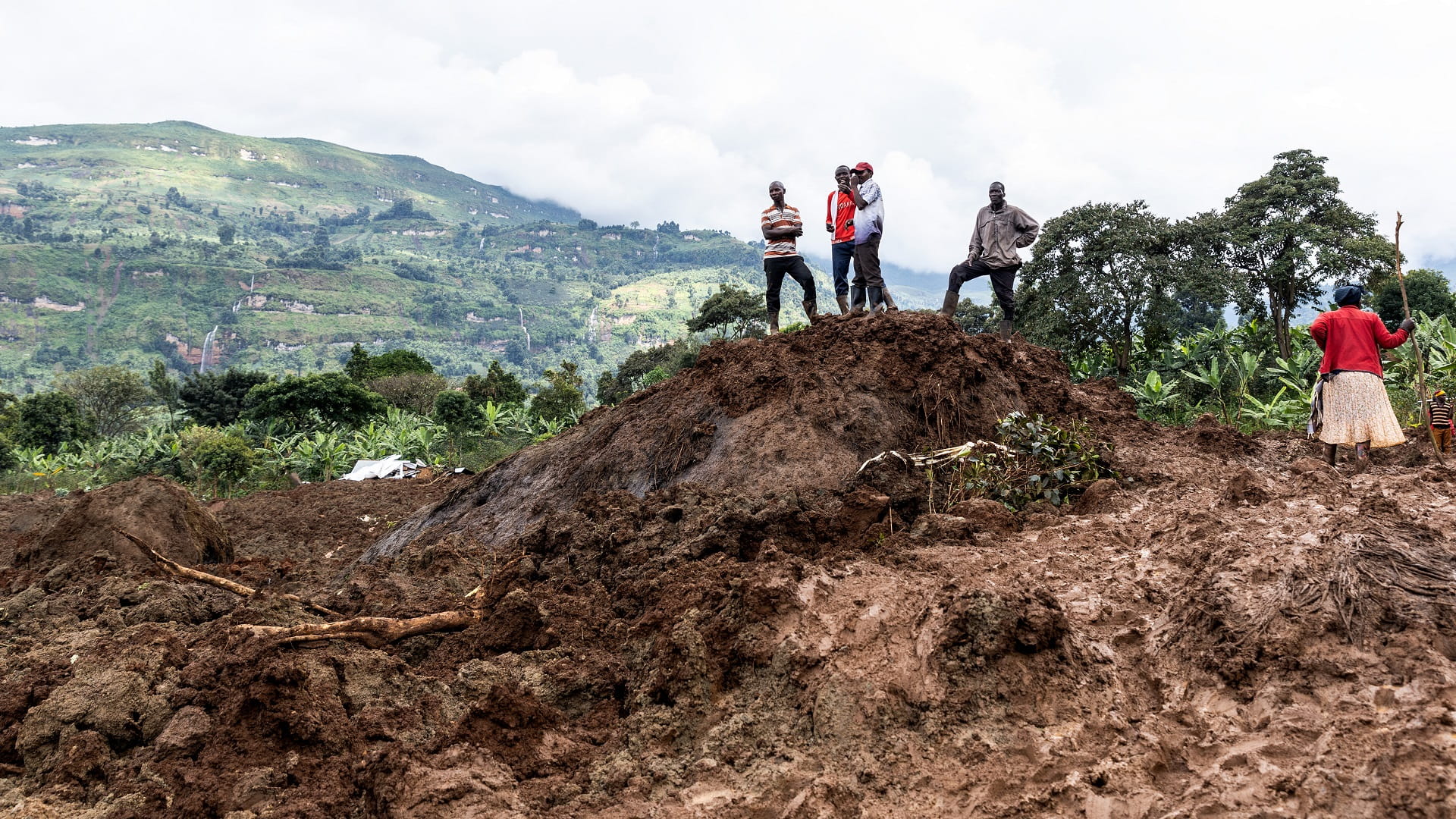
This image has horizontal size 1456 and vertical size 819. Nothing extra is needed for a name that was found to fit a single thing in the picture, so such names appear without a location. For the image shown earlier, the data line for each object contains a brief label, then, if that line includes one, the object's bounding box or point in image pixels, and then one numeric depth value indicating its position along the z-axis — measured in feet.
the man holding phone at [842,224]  28.89
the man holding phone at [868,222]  27.96
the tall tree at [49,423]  94.63
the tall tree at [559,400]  87.97
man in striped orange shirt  29.04
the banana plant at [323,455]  62.13
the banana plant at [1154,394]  38.81
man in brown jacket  28.35
